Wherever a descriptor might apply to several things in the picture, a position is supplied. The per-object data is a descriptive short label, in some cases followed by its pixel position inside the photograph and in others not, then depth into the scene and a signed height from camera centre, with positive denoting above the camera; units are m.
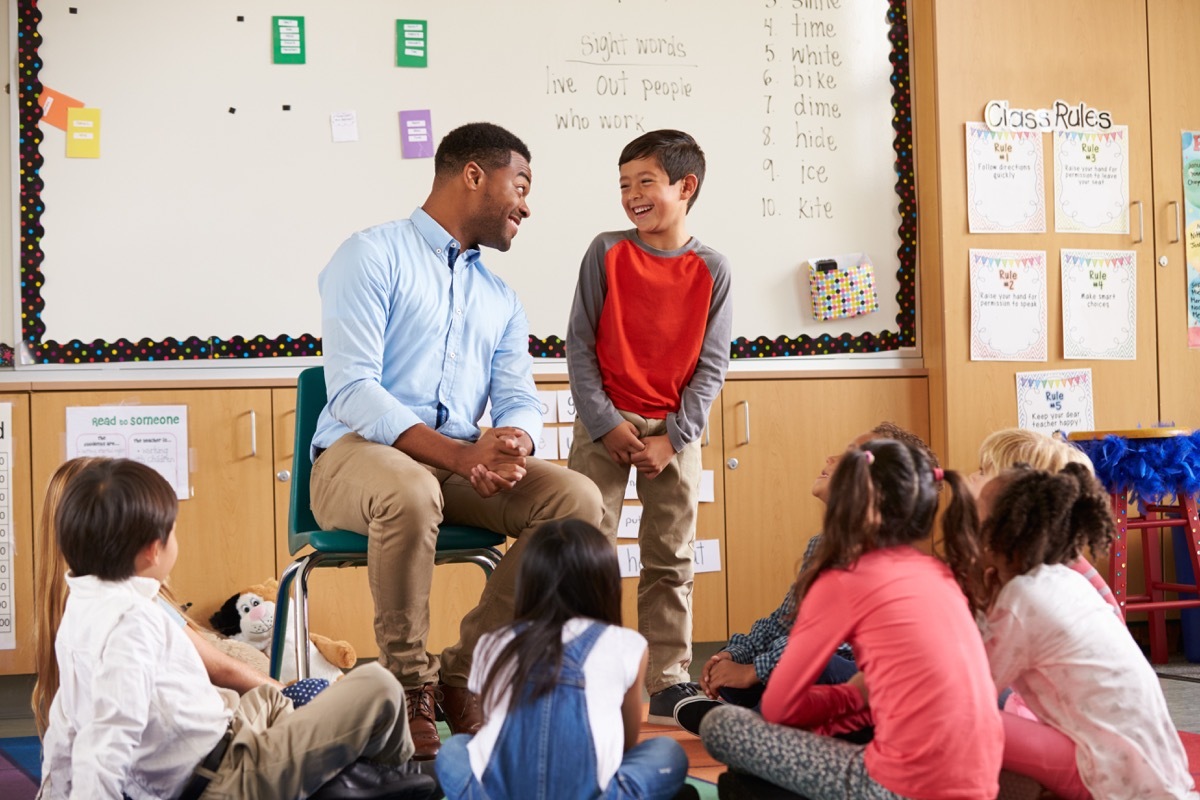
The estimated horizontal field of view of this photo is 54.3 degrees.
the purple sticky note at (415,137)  3.30 +0.77
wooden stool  2.99 -0.33
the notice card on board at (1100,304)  3.49 +0.28
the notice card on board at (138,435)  3.08 -0.05
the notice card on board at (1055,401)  3.45 -0.01
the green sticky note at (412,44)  3.31 +1.04
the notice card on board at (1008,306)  3.44 +0.27
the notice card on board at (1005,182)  3.44 +0.64
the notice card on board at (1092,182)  3.50 +0.64
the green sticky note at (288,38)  3.26 +1.04
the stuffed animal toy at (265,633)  3.02 -0.57
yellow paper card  3.17 +0.77
